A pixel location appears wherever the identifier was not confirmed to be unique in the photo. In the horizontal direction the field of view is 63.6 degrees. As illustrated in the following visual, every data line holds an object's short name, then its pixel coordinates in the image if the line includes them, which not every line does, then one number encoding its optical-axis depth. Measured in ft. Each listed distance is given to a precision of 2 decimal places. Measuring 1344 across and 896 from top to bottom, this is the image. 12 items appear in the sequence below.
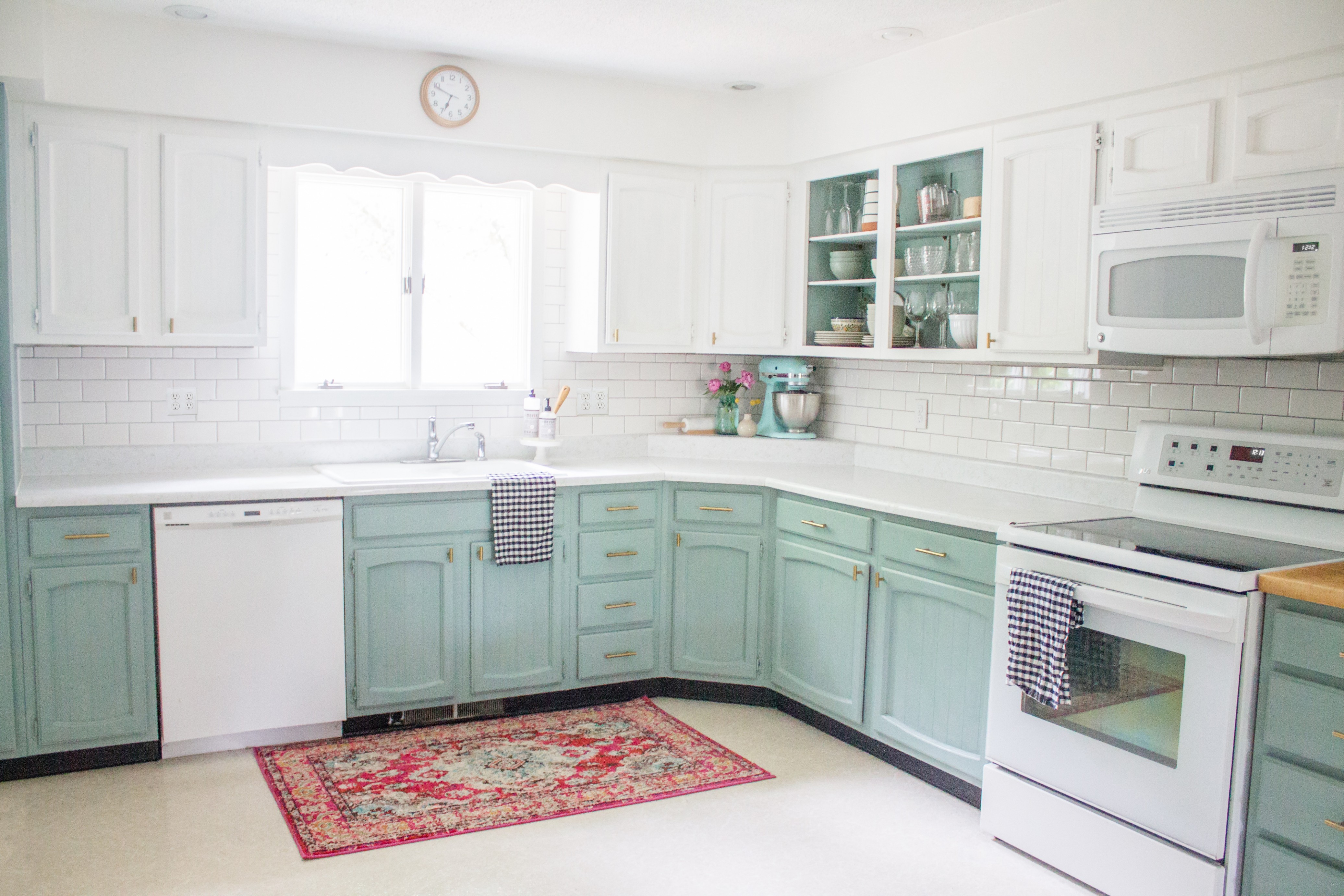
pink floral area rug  10.25
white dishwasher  11.44
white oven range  8.20
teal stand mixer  15.17
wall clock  13.21
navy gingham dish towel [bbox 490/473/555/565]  12.76
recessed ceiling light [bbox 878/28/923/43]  12.05
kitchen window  13.88
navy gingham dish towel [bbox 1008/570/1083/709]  9.16
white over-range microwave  8.54
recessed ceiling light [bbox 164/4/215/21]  11.52
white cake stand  14.35
